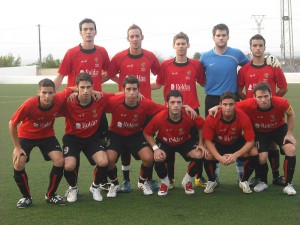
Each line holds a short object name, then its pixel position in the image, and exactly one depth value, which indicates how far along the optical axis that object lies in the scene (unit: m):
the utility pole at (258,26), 39.91
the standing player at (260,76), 5.32
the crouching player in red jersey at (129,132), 5.11
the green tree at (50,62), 53.12
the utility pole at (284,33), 31.50
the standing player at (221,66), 5.52
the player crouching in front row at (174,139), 5.03
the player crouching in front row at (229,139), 4.92
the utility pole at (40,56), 44.55
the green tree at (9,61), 54.72
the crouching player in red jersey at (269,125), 4.92
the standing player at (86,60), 5.46
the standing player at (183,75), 5.44
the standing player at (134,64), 5.46
